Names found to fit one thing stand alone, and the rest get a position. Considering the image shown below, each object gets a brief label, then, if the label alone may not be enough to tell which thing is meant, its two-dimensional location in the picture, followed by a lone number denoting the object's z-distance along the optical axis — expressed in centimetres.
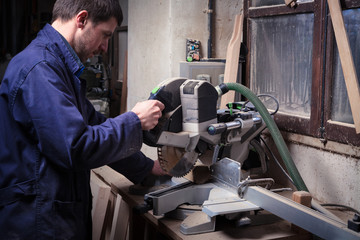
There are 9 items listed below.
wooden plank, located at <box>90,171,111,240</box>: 217
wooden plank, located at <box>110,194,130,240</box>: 205
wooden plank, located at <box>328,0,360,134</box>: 163
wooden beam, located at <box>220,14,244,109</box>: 220
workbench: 140
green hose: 167
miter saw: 141
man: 125
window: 177
